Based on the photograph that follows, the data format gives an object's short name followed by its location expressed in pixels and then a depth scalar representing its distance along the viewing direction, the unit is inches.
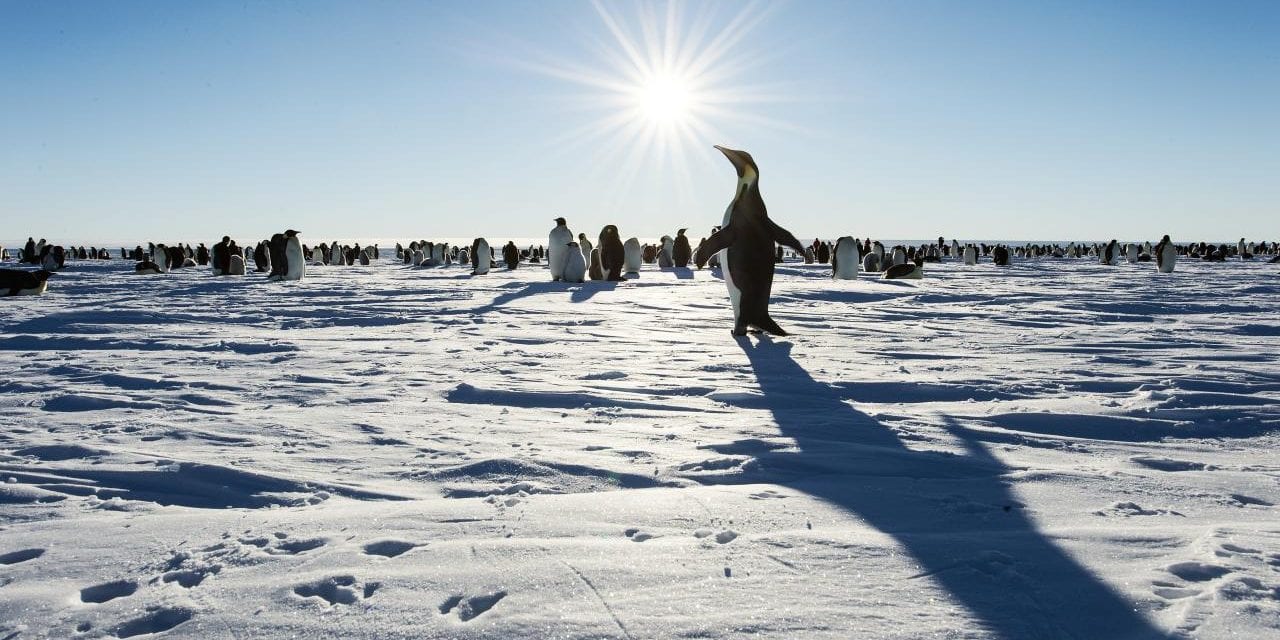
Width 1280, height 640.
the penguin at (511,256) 1122.7
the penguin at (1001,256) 1309.1
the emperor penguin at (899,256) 1016.9
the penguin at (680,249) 1236.5
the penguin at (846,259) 821.9
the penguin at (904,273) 826.2
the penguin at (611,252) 794.2
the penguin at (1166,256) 1039.0
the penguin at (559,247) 769.6
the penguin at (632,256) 1003.3
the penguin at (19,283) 567.8
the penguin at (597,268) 806.5
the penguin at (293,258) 807.1
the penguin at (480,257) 975.6
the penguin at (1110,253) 1467.8
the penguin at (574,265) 757.3
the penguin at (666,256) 1278.3
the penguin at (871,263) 1053.5
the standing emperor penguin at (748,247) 335.9
